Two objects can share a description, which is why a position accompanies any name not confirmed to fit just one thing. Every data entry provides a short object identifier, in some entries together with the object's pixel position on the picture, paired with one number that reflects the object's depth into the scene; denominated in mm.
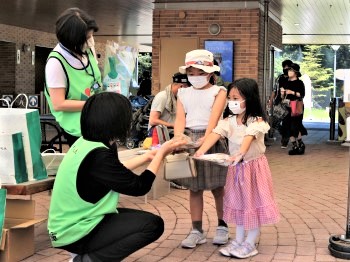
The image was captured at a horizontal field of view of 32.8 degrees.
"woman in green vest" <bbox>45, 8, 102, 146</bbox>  4027
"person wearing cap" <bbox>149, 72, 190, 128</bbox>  6953
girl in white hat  4574
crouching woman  3133
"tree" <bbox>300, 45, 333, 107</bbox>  29000
